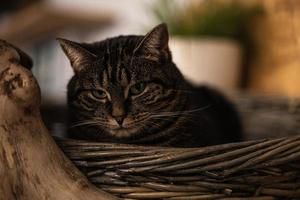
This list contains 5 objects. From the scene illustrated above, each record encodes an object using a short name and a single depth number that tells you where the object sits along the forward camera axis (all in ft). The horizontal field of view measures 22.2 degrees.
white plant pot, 4.60
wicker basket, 2.34
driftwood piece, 2.27
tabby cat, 2.66
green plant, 4.80
